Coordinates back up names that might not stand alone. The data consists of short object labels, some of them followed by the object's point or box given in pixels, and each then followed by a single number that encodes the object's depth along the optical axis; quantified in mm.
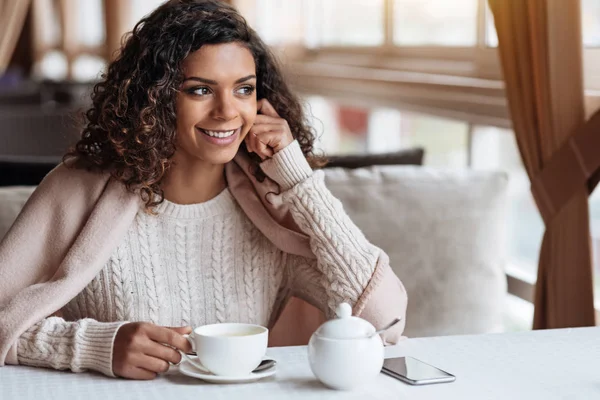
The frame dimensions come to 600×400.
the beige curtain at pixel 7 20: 8003
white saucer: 2022
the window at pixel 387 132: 5182
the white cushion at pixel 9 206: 3167
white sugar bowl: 1944
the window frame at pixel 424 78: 4008
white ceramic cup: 2001
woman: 2551
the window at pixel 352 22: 6073
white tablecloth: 1963
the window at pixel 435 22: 4924
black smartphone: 2021
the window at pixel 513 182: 4560
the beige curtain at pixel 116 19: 10263
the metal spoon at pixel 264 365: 2102
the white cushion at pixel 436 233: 3437
